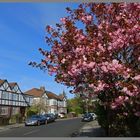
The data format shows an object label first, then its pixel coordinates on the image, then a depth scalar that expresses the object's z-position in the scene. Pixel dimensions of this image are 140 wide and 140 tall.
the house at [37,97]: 39.68
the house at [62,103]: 55.70
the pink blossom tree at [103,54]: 5.41
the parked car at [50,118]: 25.42
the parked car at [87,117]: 26.72
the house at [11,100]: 28.85
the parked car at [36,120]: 20.89
